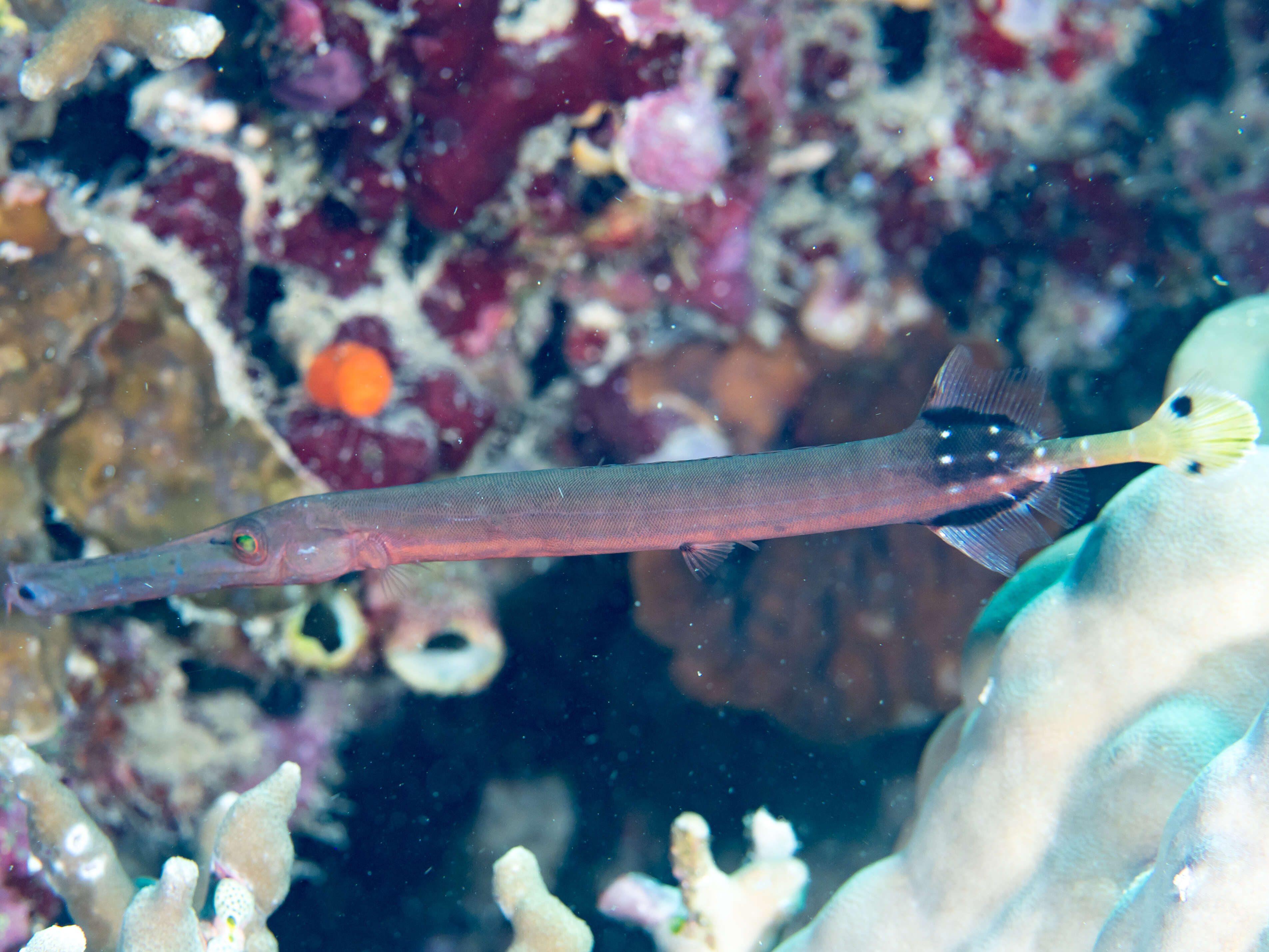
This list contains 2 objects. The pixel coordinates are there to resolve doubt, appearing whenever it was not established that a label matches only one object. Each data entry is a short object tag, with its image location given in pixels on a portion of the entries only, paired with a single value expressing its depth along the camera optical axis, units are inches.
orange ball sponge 166.1
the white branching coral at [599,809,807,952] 144.0
